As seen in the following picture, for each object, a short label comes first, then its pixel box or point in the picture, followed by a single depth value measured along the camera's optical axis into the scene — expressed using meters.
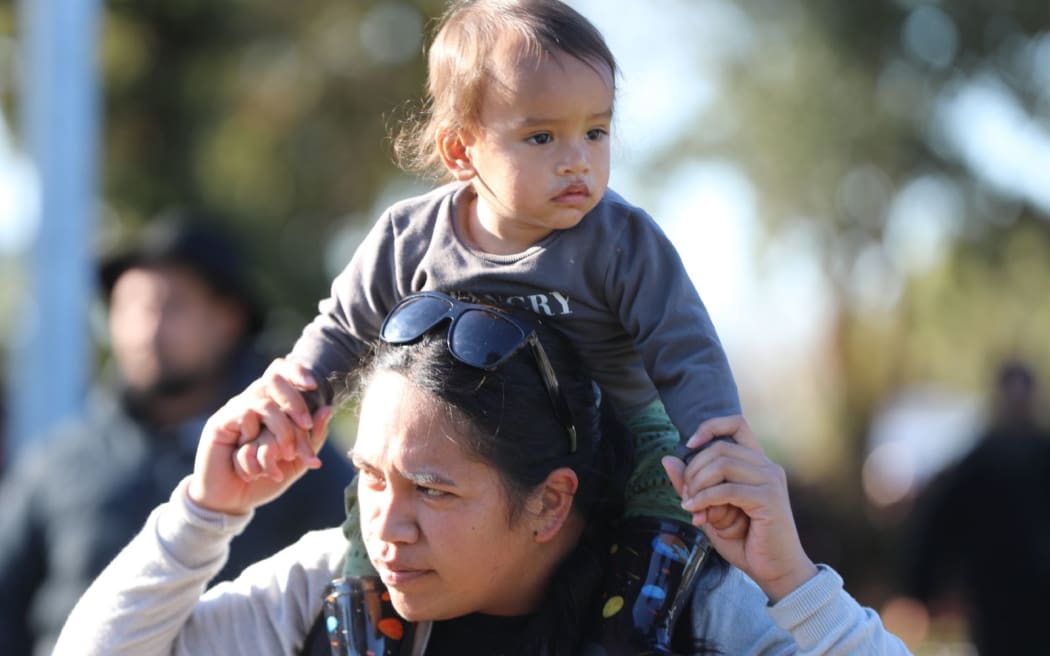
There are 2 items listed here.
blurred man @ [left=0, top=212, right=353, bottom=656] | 9.06
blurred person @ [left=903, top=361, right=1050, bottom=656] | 15.66
